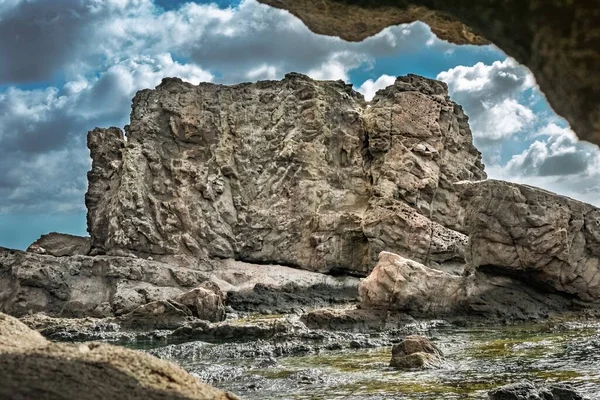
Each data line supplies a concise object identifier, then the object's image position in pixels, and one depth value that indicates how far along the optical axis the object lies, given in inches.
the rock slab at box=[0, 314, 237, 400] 167.3
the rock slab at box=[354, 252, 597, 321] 1042.1
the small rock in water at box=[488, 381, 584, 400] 411.2
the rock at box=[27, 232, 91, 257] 1968.5
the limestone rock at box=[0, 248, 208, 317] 1310.3
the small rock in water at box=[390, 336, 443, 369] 618.5
